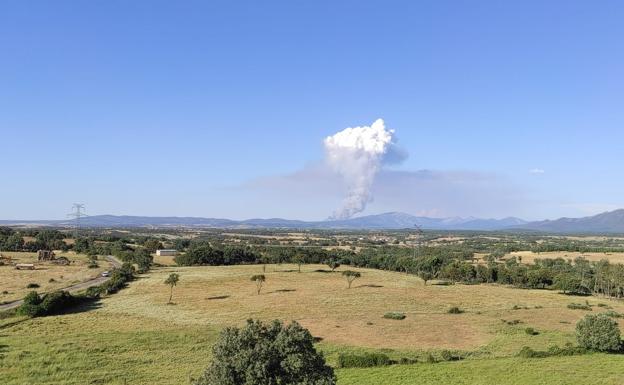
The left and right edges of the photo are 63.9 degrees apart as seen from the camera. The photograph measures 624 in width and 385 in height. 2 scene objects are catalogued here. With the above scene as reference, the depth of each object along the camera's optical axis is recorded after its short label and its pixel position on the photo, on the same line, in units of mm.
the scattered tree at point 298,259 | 180750
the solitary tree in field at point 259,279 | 100119
